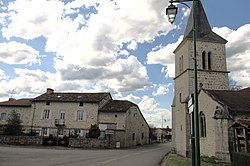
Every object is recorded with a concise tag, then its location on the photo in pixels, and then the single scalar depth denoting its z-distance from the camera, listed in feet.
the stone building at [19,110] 149.48
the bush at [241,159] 36.68
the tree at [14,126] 126.70
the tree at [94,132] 120.67
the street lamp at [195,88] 24.47
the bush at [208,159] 59.65
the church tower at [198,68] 86.12
